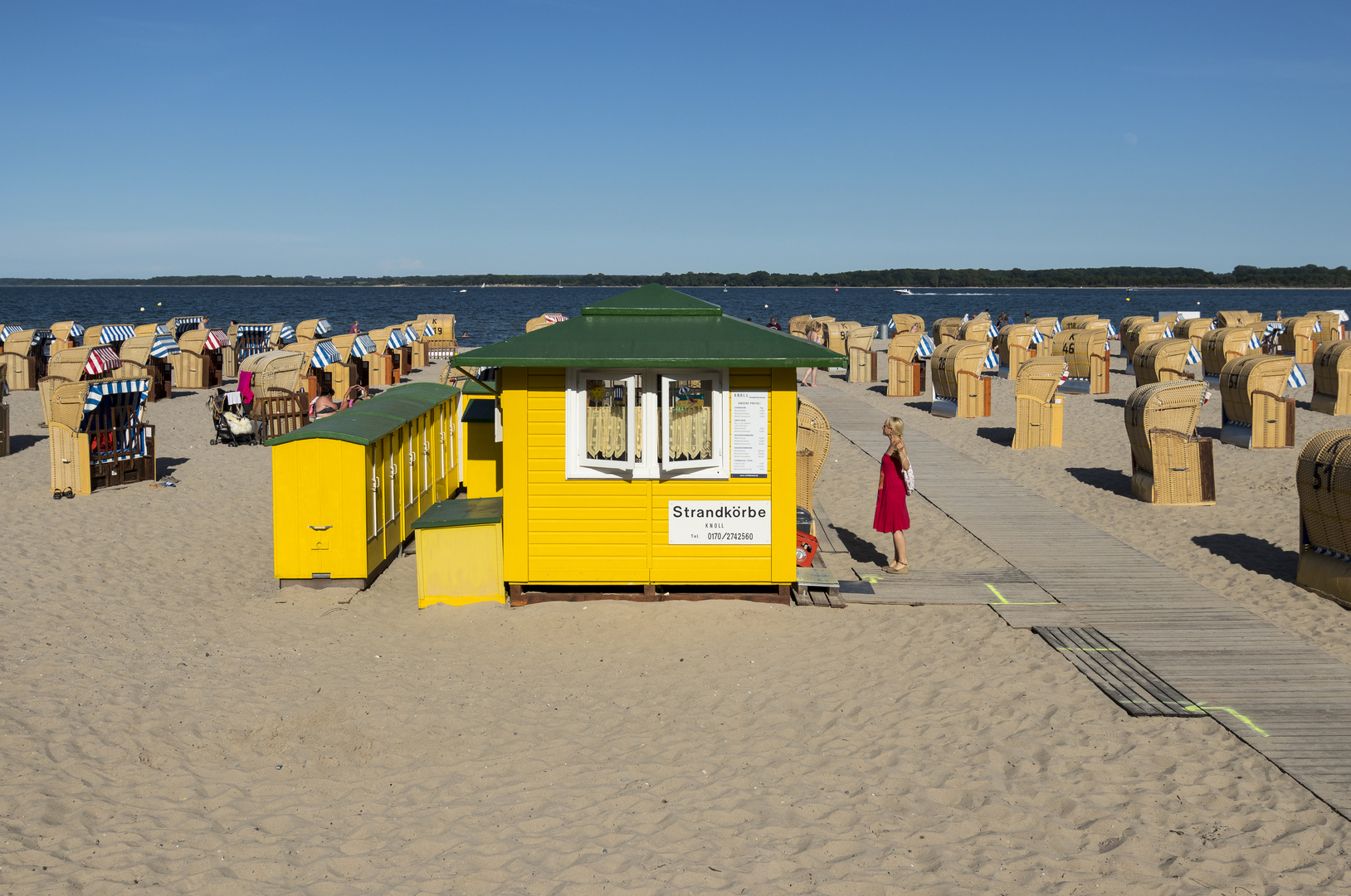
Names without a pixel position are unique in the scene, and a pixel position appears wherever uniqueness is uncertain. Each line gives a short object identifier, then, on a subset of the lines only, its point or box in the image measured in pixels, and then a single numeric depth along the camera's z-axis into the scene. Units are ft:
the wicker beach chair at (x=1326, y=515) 32.35
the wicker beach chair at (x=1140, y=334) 124.26
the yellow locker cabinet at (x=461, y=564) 32.86
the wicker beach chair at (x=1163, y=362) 83.05
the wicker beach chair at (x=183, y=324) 147.13
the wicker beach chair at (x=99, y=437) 50.98
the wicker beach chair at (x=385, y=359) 109.09
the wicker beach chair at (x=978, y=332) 125.90
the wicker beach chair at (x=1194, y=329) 121.72
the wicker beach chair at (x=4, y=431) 63.36
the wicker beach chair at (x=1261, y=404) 62.23
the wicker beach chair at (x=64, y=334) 118.86
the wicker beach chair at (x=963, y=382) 81.05
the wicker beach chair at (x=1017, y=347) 114.42
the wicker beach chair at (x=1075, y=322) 141.90
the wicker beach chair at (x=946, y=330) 152.56
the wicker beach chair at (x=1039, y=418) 66.08
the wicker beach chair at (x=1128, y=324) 136.15
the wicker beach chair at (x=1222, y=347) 93.81
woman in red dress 34.99
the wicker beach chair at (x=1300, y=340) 115.85
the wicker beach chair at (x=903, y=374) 99.19
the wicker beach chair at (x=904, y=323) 159.84
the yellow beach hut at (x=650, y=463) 31.40
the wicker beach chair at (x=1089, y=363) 96.94
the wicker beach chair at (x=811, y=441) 45.11
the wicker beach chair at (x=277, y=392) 68.03
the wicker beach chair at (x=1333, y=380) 74.28
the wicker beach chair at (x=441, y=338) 153.89
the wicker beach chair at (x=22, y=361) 101.19
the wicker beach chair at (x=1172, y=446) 47.91
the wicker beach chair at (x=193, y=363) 105.09
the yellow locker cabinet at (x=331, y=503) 33.58
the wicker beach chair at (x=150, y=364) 90.53
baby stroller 67.87
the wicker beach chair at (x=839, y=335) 135.33
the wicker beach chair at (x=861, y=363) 115.55
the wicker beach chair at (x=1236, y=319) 153.99
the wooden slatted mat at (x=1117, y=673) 24.77
